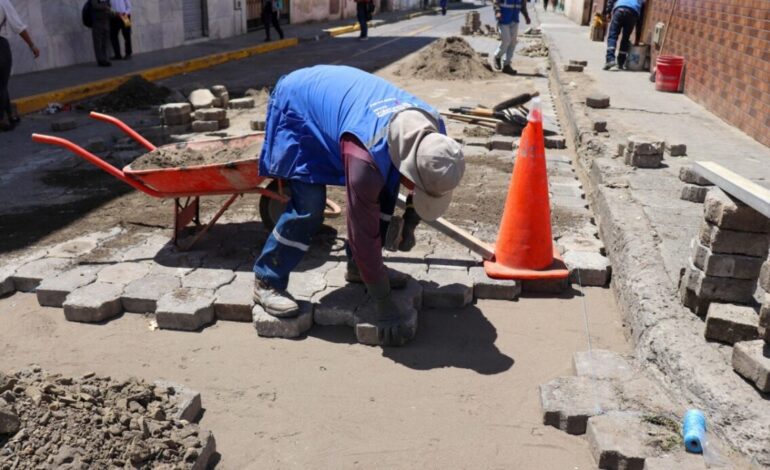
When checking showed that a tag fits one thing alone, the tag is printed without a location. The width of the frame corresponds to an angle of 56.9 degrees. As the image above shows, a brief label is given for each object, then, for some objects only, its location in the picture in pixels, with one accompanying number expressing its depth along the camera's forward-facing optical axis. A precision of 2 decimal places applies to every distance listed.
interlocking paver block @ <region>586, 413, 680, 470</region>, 2.79
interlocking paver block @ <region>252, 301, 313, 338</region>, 3.92
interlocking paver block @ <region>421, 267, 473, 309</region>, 4.29
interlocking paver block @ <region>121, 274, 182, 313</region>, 4.19
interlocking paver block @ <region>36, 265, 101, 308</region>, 4.25
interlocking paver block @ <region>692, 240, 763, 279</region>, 3.32
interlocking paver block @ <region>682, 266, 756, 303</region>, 3.38
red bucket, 10.73
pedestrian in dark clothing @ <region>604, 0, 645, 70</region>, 13.20
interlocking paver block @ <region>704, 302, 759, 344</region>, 3.15
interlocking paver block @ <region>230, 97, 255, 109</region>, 9.98
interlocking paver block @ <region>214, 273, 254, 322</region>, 4.09
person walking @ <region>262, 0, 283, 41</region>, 19.70
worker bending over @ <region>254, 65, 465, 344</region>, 3.31
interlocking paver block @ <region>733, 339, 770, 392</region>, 2.83
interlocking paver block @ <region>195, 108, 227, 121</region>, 8.69
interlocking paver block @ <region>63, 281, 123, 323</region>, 4.08
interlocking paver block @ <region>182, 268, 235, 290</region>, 4.34
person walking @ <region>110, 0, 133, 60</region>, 14.21
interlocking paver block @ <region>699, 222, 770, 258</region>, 3.25
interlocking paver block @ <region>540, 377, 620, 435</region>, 3.09
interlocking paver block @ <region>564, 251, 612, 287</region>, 4.59
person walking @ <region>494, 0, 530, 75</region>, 13.13
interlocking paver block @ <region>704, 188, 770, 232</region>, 3.19
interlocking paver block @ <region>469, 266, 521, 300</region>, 4.39
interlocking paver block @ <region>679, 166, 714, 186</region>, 5.40
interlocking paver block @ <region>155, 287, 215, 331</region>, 4.00
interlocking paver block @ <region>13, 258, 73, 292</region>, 4.45
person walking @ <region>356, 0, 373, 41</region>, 21.52
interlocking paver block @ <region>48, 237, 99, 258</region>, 4.83
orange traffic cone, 4.42
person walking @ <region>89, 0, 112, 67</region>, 13.55
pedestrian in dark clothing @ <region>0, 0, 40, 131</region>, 8.26
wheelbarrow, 4.46
